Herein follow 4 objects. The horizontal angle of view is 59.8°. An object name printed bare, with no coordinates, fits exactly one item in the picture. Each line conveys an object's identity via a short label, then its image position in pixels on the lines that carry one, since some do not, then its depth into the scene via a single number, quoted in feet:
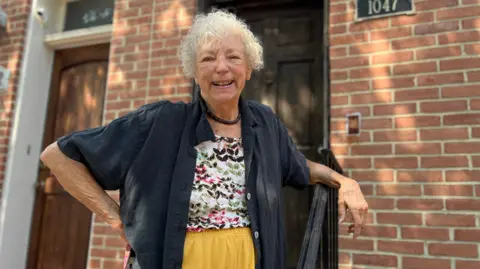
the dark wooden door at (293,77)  9.89
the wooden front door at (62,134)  12.13
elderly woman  4.77
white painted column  12.17
